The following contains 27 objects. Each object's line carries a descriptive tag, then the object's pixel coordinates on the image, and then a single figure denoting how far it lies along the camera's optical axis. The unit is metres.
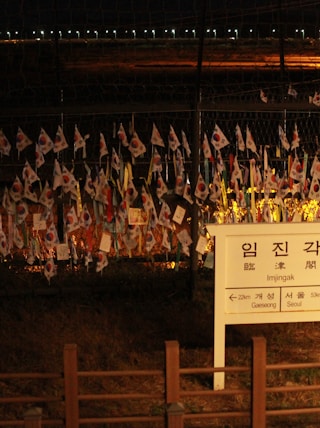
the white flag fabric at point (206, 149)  7.55
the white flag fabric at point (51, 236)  7.48
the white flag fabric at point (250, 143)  7.65
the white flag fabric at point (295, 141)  7.78
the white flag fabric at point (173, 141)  7.46
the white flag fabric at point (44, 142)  7.32
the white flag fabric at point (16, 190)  7.44
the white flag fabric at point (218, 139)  7.46
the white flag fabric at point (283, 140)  7.82
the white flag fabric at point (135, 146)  7.43
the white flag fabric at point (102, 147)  7.43
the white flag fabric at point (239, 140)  7.58
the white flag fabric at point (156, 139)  7.42
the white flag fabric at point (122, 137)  7.39
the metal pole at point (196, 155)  7.16
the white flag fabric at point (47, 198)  7.42
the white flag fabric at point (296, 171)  7.79
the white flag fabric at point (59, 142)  7.25
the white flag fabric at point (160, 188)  7.50
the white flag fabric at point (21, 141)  7.39
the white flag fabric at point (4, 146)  7.25
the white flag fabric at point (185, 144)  7.53
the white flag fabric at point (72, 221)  7.49
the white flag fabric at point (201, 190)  7.35
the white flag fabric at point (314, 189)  7.84
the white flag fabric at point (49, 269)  7.43
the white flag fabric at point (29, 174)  7.35
